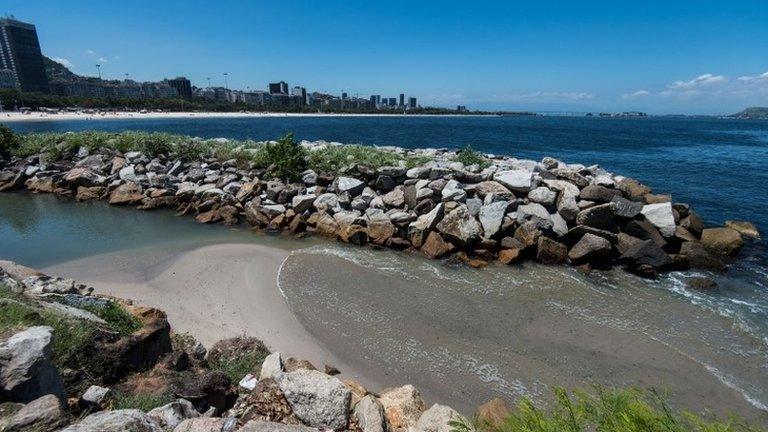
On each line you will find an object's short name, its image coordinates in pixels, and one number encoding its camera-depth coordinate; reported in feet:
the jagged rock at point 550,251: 37.06
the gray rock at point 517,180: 43.47
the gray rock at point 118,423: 9.75
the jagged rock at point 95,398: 12.89
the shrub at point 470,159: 54.30
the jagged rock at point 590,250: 36.09
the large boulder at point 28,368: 10.72
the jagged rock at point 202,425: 11.64
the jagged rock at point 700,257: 36.91
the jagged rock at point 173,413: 12.14
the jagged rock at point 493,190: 43.15
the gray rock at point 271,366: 17.15
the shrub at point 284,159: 54.49
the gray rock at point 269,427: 10.98
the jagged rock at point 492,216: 38.50
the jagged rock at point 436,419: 13.88
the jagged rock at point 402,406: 15.34
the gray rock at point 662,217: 40.34
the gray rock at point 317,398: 14.17
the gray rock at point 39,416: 9.40
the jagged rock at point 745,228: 44.68
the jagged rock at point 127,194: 54.90
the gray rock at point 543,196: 41.91
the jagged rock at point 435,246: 37.70
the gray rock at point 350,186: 47.57
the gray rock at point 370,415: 13.97
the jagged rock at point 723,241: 39.81
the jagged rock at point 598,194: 42.39
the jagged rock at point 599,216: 39.36
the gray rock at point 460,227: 37.70
